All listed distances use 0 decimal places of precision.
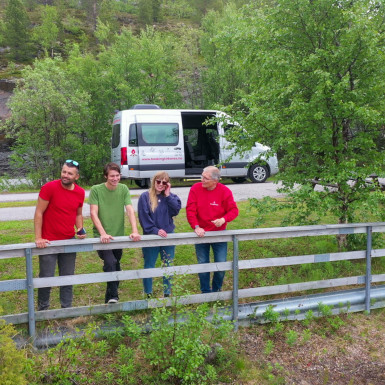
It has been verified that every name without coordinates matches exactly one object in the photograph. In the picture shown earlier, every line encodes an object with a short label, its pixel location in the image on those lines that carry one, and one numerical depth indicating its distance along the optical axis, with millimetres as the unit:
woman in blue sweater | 3955
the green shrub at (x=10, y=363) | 2289
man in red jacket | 4078
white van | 12477
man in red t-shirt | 3602
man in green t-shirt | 3844
